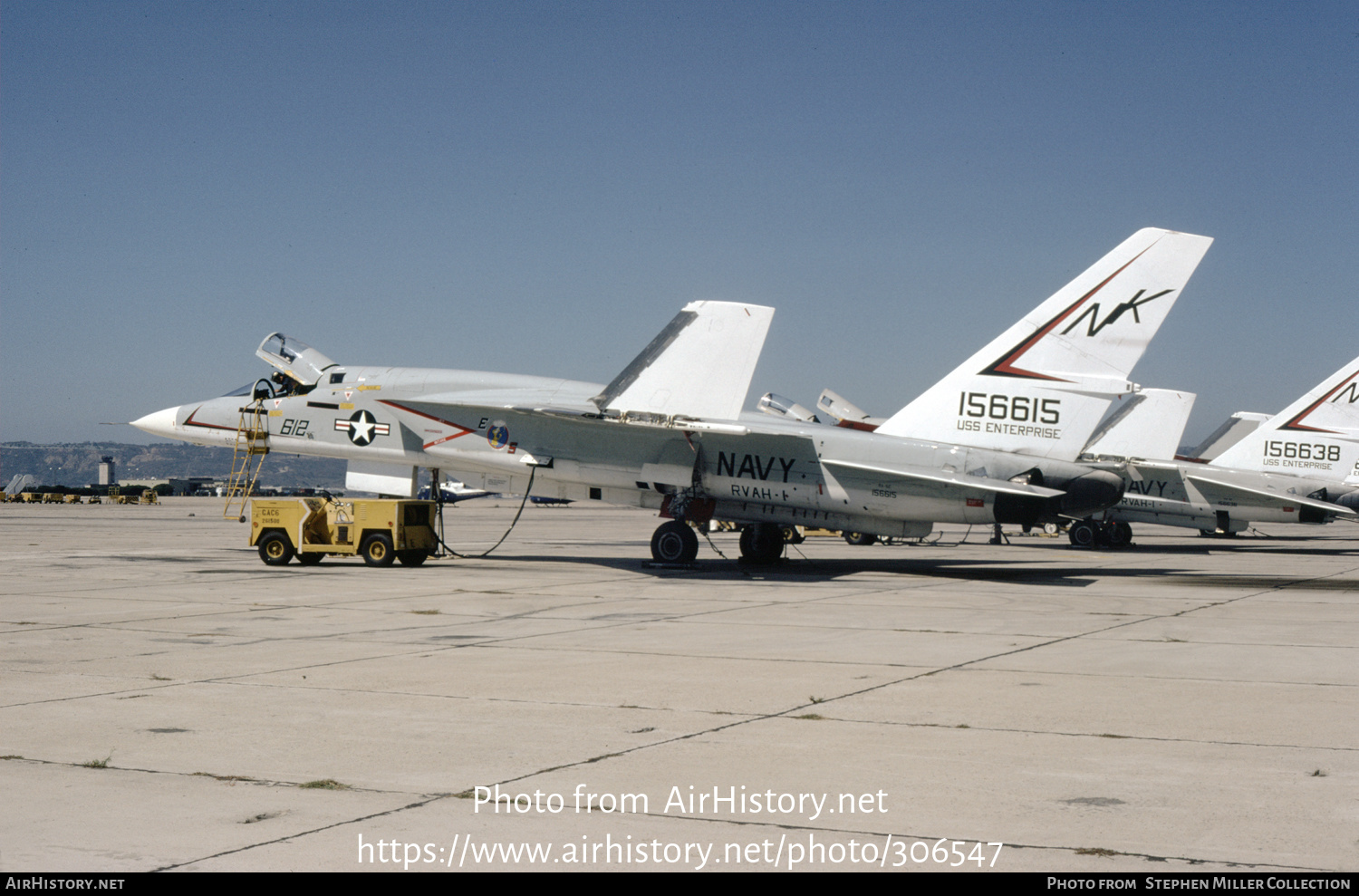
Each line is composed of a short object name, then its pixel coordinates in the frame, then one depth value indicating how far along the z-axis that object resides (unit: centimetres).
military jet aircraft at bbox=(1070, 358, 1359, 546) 3008
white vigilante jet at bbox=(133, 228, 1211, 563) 1939
